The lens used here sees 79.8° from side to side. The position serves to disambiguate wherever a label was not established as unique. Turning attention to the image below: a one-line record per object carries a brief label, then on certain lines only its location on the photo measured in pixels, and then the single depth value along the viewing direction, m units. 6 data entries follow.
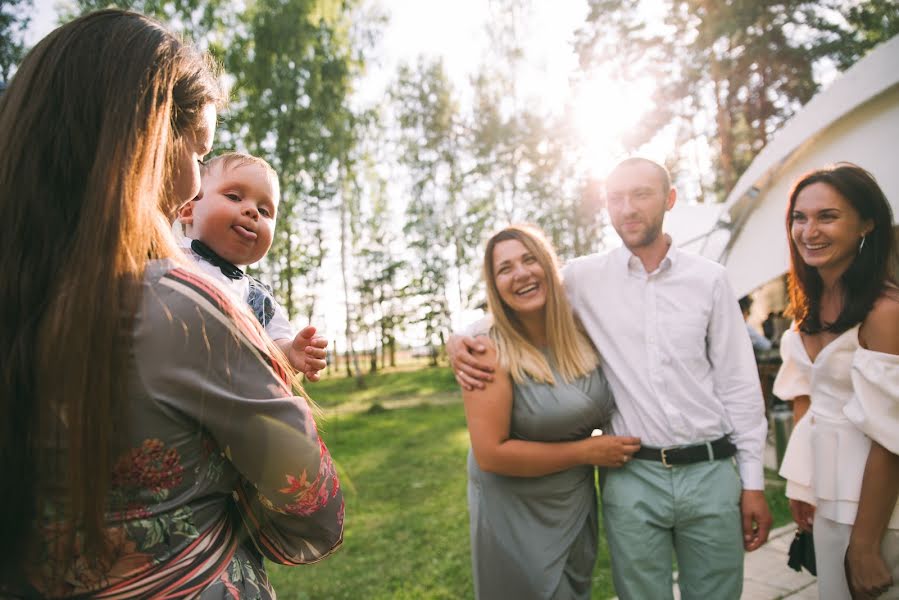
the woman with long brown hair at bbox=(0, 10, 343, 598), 0.83
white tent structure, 4.90
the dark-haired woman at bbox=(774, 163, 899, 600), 1.94
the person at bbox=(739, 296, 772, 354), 7.15
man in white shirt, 2.24
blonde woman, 2.25
